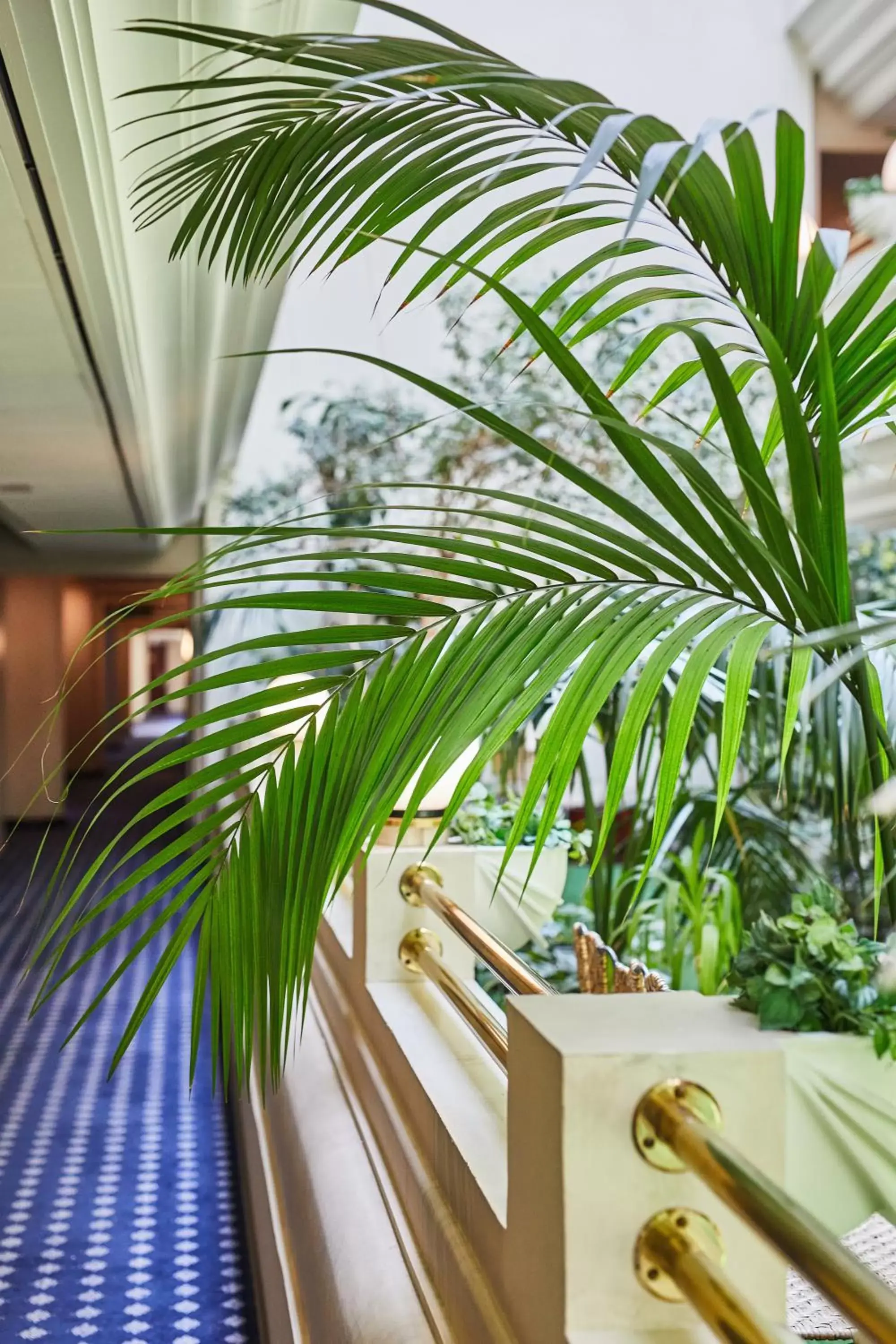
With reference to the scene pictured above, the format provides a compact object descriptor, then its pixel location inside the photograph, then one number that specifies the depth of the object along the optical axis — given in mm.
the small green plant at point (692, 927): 3082
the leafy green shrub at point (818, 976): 1163
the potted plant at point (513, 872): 3023
